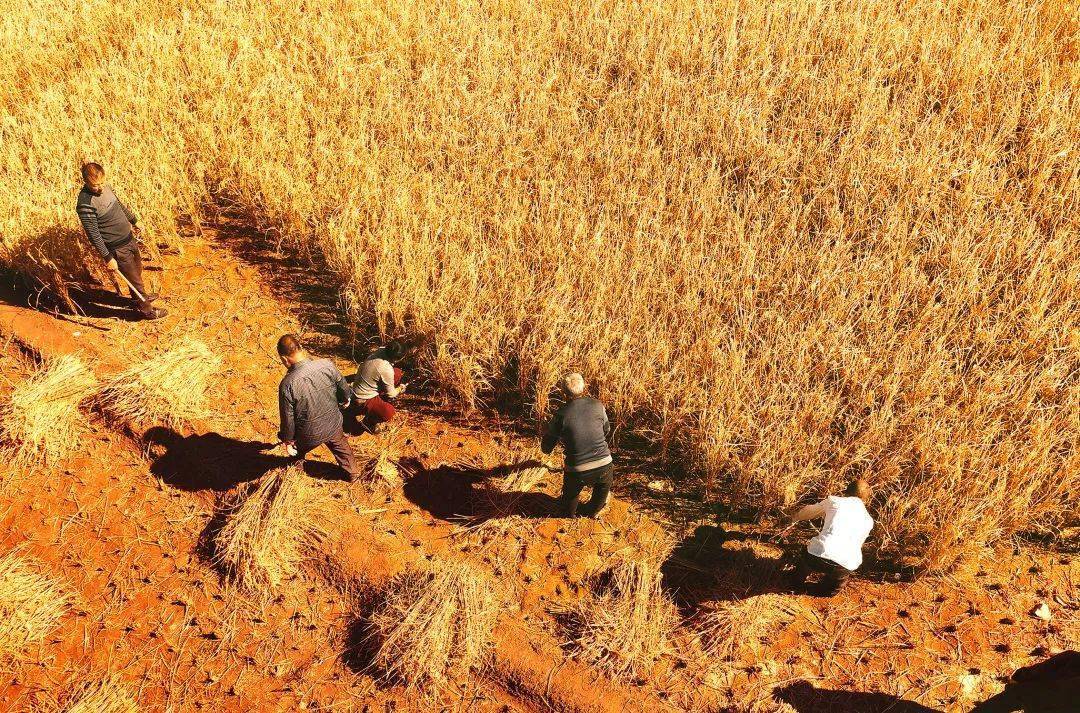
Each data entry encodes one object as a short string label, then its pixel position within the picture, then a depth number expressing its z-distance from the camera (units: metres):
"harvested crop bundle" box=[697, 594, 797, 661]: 3.72
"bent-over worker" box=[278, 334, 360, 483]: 3.78
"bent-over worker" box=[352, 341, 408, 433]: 4.50
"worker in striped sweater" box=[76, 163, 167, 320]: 4.64
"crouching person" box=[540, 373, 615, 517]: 3.80
